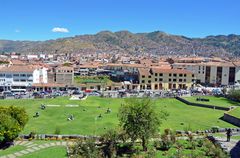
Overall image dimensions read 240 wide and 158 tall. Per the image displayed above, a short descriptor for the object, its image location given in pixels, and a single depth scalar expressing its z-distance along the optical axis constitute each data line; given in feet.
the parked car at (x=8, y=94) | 265.58
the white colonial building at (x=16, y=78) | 316.81
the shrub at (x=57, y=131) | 144.36
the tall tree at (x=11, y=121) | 124.16
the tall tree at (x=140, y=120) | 117.91
